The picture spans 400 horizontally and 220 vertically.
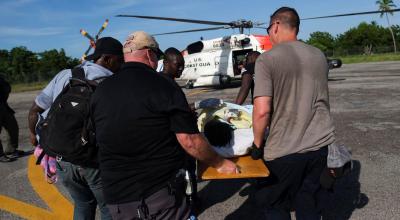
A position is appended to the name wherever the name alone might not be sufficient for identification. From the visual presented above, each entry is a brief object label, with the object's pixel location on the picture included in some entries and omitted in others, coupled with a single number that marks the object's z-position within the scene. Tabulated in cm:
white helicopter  1709
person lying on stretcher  309
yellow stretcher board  256
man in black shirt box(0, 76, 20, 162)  699
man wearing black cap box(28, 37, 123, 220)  275
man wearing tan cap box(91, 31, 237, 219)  210
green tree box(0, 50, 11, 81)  6188
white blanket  308
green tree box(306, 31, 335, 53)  8631
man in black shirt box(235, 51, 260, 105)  515
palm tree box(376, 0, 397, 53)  8862
